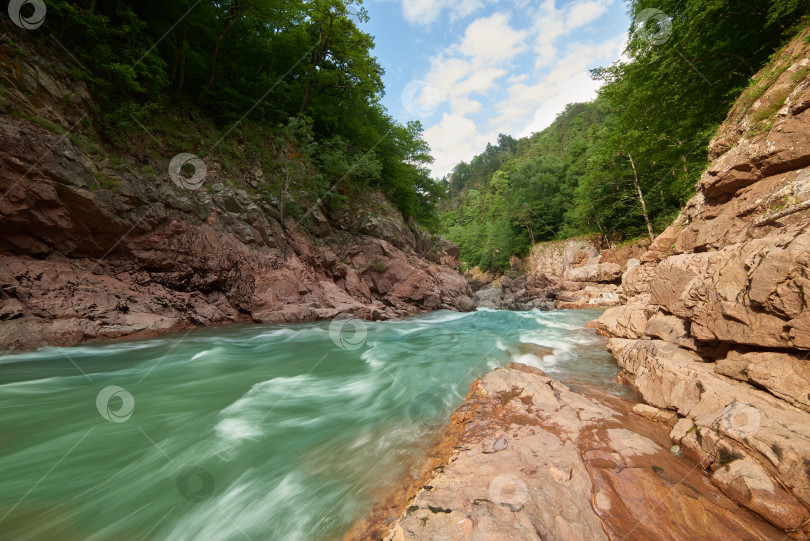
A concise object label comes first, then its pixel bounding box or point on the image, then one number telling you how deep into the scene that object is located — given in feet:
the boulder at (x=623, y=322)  21.05
